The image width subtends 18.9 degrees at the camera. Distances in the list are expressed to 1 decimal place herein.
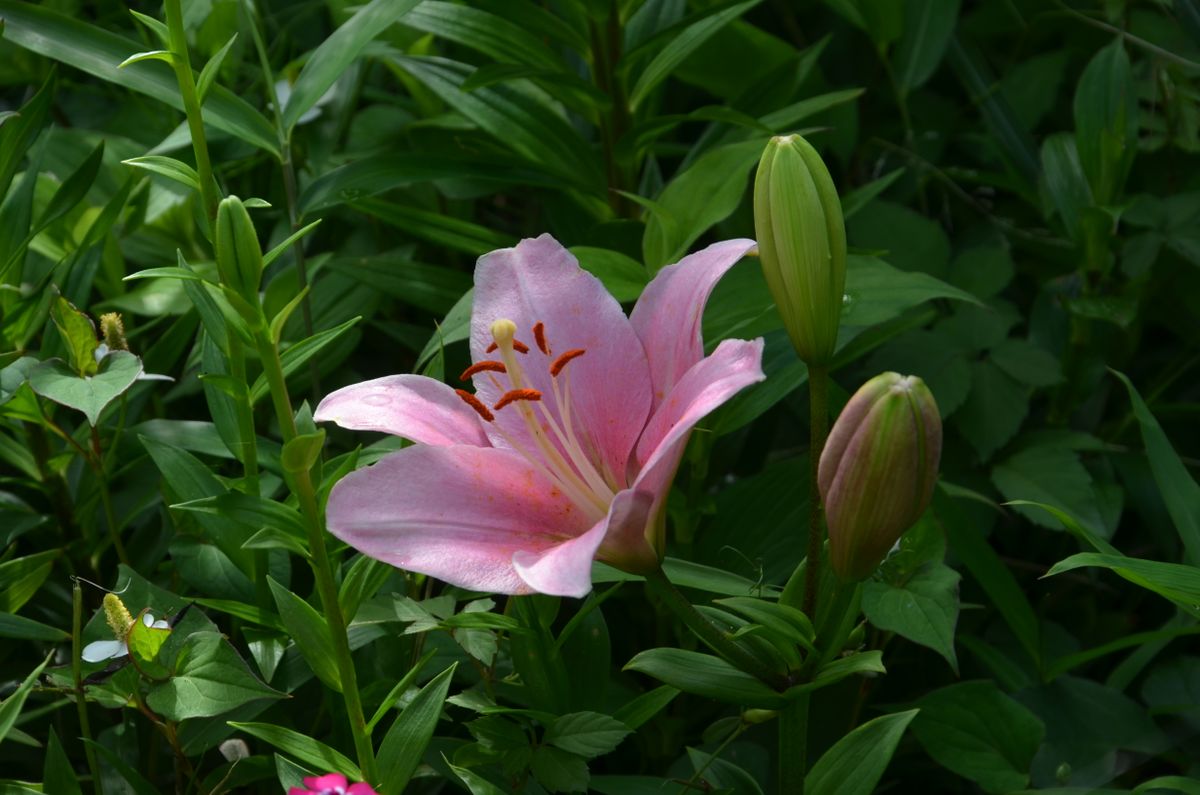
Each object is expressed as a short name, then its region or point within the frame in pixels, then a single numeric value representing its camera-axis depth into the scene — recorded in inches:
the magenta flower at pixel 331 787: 43.7
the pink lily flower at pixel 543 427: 45.0
